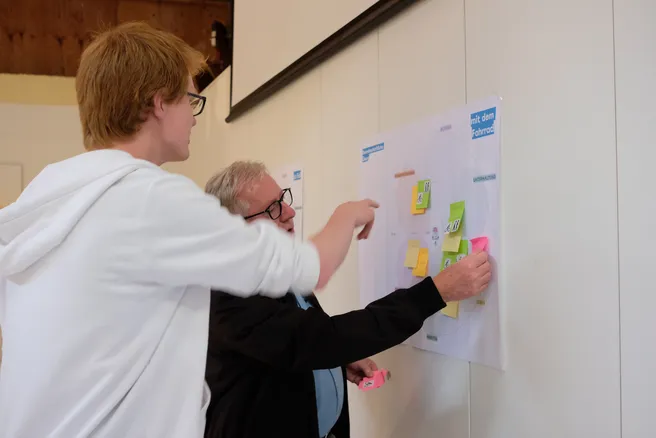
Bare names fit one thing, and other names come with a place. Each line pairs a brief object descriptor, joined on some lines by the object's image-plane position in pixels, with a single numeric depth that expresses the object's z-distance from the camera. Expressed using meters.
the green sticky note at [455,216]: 1.23
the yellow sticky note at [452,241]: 1.24
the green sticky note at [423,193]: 1.34
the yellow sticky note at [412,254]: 1.38
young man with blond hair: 0.82
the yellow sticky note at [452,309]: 1.26
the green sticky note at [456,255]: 1.22
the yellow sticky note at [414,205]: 1.37
